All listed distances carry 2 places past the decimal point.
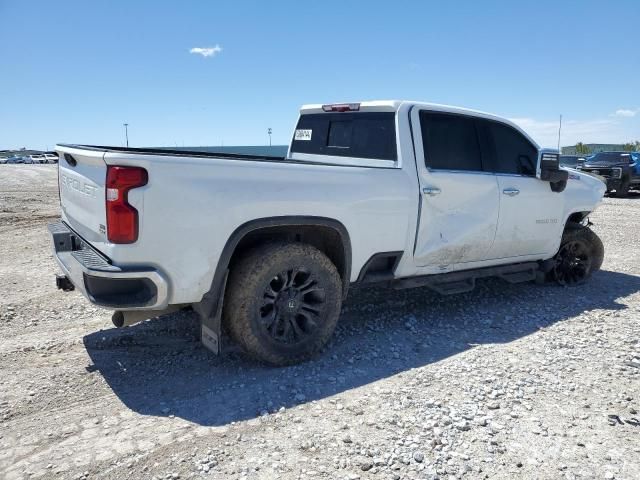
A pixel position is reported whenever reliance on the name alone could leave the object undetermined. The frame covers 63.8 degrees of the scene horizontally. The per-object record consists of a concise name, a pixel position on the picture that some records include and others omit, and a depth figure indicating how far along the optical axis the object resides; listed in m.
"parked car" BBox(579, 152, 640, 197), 18.23
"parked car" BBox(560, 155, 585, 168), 24.42
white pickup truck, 3.10
